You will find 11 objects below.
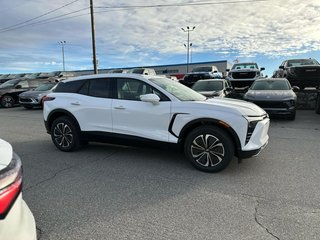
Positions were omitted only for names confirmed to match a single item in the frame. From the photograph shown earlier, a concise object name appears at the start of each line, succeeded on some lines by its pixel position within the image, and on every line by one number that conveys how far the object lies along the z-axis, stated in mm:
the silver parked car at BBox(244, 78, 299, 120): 8194
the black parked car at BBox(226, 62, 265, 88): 14107
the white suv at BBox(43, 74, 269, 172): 3930
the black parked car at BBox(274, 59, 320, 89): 11082
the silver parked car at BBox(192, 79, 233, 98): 9446
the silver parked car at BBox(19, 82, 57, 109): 12979
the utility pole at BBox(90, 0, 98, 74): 18448
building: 46189
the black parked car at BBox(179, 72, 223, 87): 15706
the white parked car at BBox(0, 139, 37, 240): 1261
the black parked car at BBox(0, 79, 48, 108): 14653
